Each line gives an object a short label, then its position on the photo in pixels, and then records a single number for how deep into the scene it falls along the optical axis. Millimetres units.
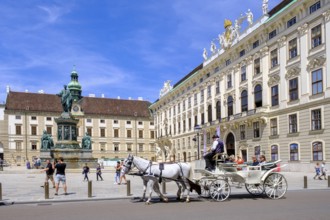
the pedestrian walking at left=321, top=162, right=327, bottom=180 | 25359
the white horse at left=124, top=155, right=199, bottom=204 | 13508
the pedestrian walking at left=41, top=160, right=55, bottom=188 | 18081
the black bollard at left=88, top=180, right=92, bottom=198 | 15343
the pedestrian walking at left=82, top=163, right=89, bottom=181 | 24819
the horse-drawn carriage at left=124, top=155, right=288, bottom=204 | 13375
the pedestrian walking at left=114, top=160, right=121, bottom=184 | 23269
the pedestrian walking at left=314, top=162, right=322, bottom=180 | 25267
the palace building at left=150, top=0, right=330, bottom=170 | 32188
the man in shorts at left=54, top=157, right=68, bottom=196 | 16422
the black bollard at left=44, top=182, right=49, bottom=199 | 14977
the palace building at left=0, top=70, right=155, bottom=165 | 80625
